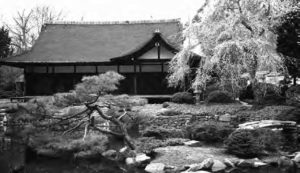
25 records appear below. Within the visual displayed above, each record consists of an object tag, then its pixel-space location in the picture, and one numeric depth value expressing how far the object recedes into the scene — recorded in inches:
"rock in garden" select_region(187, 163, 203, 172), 339.3
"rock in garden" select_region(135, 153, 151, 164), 367.2
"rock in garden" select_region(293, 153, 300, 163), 370.6
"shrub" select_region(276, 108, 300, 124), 482.9
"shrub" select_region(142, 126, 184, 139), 476.7
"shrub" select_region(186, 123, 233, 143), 450.6
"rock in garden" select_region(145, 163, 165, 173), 342.8
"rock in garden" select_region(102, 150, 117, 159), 404.3
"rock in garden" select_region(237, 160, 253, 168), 356.2
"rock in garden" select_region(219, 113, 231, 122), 575.8
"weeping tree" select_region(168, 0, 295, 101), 597.9
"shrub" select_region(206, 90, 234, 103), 680.4
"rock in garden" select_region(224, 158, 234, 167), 356.2
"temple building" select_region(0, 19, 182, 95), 827.4
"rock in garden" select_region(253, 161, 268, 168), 354.3
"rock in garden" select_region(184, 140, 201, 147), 432.1
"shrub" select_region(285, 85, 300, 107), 567.3
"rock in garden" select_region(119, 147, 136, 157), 388.2
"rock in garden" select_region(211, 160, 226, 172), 346.0
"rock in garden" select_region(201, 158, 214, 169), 345.1
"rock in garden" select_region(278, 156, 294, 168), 363.3
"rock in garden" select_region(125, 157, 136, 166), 368.4
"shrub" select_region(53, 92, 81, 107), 382.6
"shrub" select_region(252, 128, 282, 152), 402.1
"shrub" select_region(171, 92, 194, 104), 719.7
